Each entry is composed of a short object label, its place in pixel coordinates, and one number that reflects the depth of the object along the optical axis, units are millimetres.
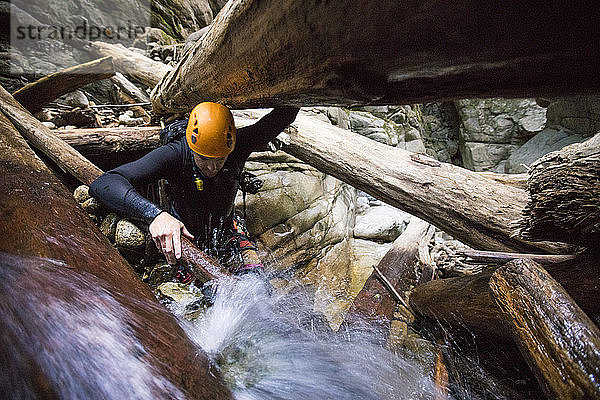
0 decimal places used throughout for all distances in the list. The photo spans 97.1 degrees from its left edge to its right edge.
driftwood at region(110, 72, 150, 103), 5676
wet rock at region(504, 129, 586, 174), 11622
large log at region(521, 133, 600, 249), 1277
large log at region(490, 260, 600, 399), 964
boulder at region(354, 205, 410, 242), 7809
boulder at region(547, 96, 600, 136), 10727
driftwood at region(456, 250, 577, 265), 1712
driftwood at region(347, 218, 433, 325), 2570
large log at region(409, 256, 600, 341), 1504
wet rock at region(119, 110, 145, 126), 4641
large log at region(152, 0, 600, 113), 542
